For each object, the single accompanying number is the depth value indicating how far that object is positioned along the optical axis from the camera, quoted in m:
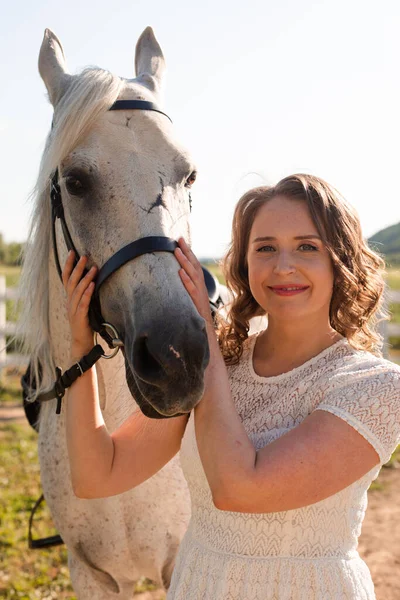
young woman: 1.30
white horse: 1.40
